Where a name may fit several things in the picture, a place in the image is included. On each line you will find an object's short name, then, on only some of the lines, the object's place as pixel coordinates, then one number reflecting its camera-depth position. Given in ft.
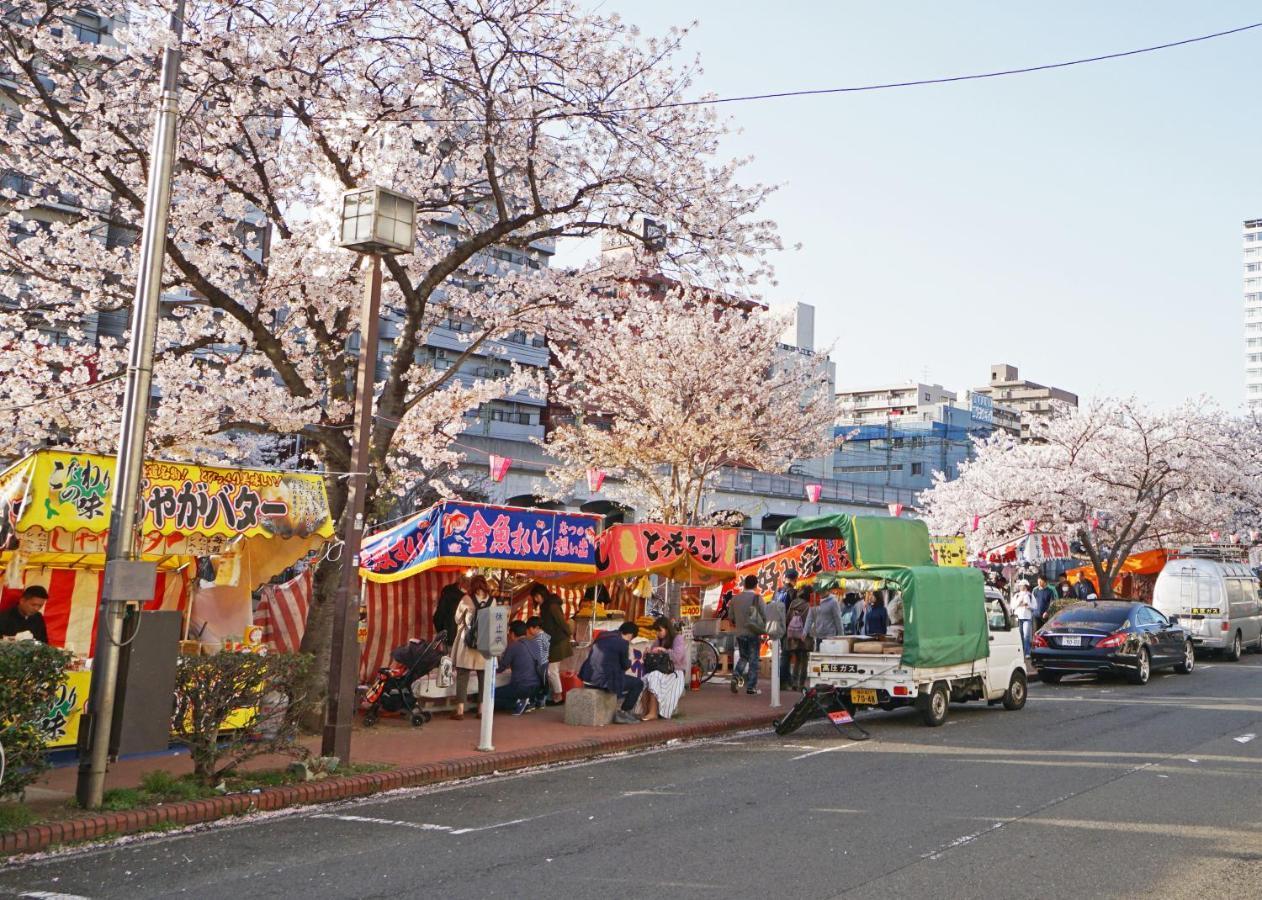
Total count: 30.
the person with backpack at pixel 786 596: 65.21
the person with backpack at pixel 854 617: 61.77
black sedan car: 69.62
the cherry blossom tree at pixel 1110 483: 108.88
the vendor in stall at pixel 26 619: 35.40
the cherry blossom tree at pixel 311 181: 44.32
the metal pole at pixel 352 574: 36.06
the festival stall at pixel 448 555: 47.93
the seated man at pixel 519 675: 52.21
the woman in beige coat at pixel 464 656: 50.78
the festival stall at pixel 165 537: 33.30
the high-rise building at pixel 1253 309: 502.38
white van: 90.48
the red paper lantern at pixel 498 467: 89.66
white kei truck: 49.37
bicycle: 68.85
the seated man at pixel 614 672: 49.01
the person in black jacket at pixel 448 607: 53.72
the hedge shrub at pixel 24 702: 27.04
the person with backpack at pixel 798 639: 62.85
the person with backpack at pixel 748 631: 61.16
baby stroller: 47.80
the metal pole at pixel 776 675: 56.49
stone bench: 48.49
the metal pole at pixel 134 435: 29.30
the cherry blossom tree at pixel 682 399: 93.97
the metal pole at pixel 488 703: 41.06
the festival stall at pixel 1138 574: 121.90
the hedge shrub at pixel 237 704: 32.09
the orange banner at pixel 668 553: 56.18
